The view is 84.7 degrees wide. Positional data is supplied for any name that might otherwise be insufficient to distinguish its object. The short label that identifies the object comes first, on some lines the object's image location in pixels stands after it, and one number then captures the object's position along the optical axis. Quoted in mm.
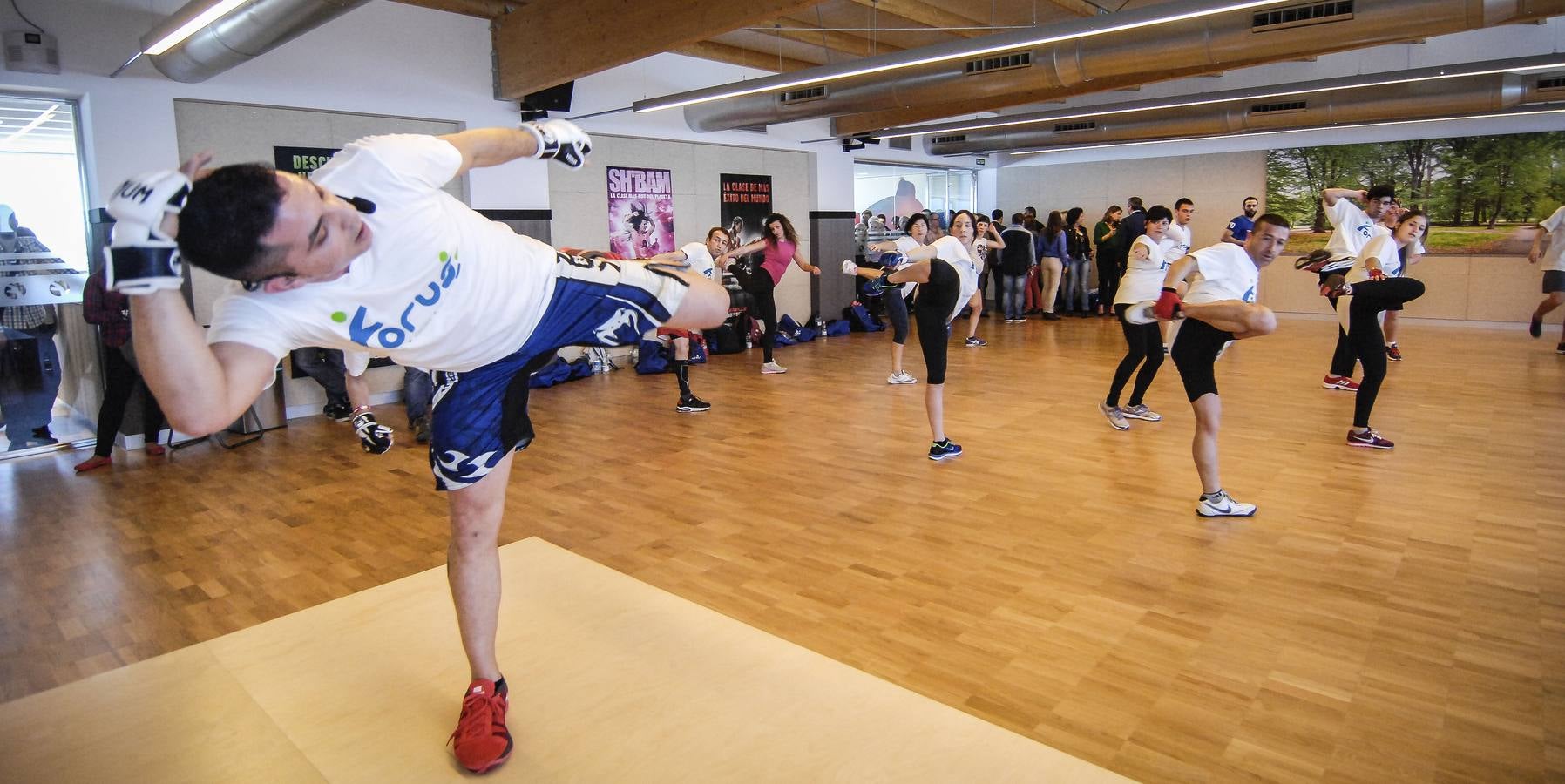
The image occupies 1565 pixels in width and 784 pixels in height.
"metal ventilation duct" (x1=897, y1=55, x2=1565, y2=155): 9531
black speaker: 8789
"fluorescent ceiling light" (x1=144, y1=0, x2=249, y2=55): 5134
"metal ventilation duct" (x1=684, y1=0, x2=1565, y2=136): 6320
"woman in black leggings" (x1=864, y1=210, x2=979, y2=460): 5188
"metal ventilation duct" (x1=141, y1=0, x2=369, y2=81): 5273
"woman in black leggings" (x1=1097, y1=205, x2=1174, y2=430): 6176
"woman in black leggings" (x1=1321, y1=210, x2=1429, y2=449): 5445
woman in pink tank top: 8648
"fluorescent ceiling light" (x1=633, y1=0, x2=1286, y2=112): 5750
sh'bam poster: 10125
